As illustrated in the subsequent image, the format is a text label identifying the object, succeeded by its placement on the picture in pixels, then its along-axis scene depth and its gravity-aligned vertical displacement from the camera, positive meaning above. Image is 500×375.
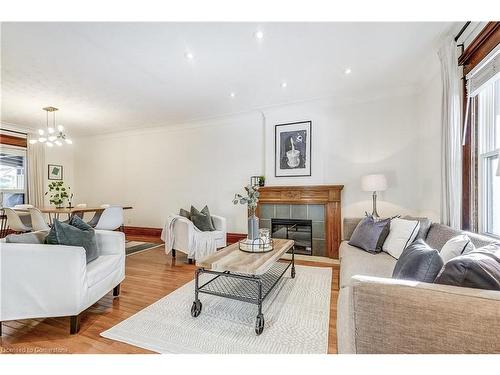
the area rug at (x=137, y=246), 4.23 -1.12
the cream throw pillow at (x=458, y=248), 1.45 -0.37
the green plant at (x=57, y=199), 4.39 -0.21
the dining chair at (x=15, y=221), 4.05 -0.58
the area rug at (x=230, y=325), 1.64 -1.09
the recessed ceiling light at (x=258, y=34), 2.30 +1.51
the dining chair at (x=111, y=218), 4.20 -0.55
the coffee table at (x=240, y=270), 1.85 -0.65
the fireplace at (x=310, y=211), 3.85 -0.39
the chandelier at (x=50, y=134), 4.31 +0.98
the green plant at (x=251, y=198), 2.53 -0.10
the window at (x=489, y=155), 1.95 +0.29
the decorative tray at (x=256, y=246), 2.41 -0.60
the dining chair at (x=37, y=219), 3.85 -0.51
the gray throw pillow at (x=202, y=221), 3.79 -0.52
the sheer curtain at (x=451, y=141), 2.21 +0.45
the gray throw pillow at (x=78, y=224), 2.22 -0.34
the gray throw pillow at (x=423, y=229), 2.32 -0.40
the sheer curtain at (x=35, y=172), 5.56 +0.38
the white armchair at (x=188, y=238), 3.45 -0.75
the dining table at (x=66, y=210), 3.98 -0.38
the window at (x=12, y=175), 5.27 +0.29
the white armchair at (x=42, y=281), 1.68 -0.68
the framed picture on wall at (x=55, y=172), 6.06 +0.42
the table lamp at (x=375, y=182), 3.35 +0.10
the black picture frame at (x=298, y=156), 4.20 +0.65
